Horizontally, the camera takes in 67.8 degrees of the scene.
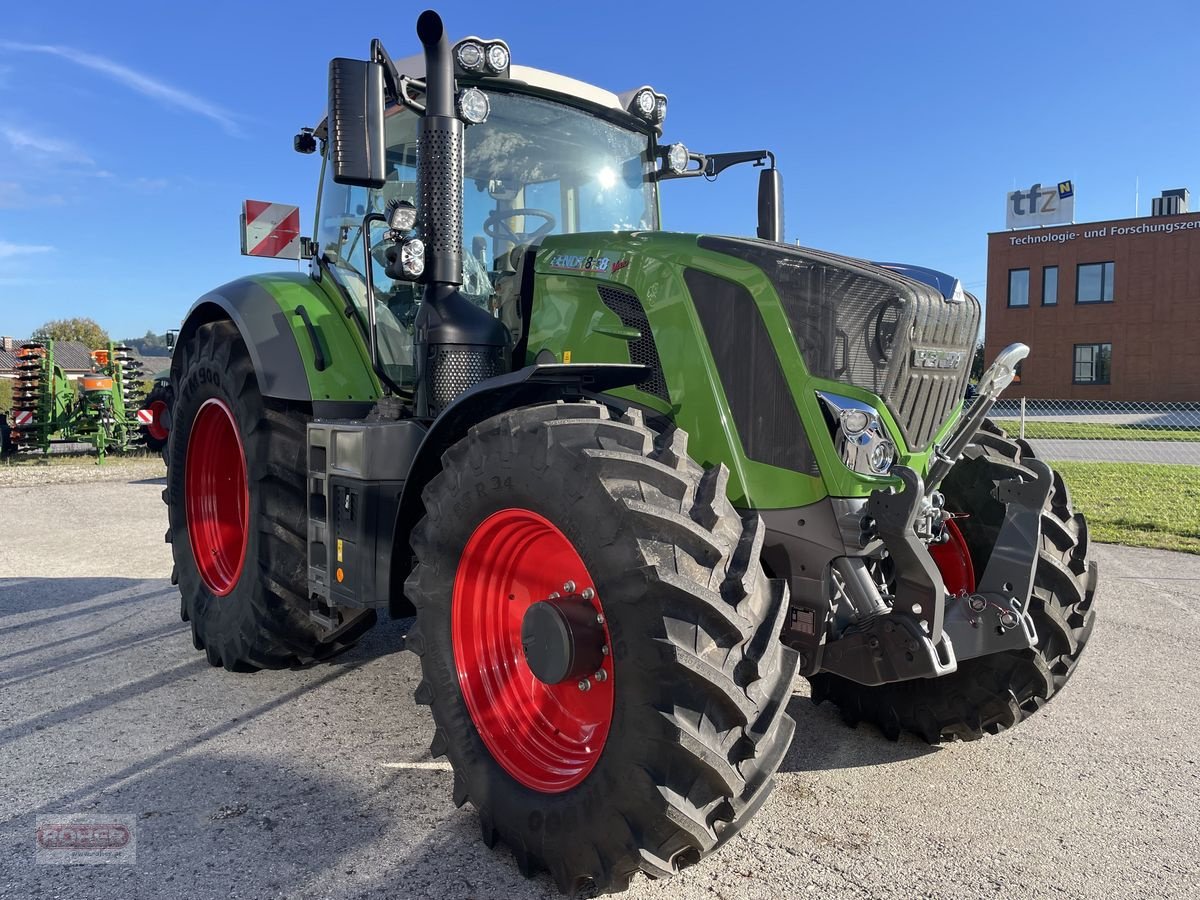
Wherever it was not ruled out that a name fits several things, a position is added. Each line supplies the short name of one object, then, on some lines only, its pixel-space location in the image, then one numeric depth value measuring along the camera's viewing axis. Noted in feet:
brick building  113.19
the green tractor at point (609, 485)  7.42
